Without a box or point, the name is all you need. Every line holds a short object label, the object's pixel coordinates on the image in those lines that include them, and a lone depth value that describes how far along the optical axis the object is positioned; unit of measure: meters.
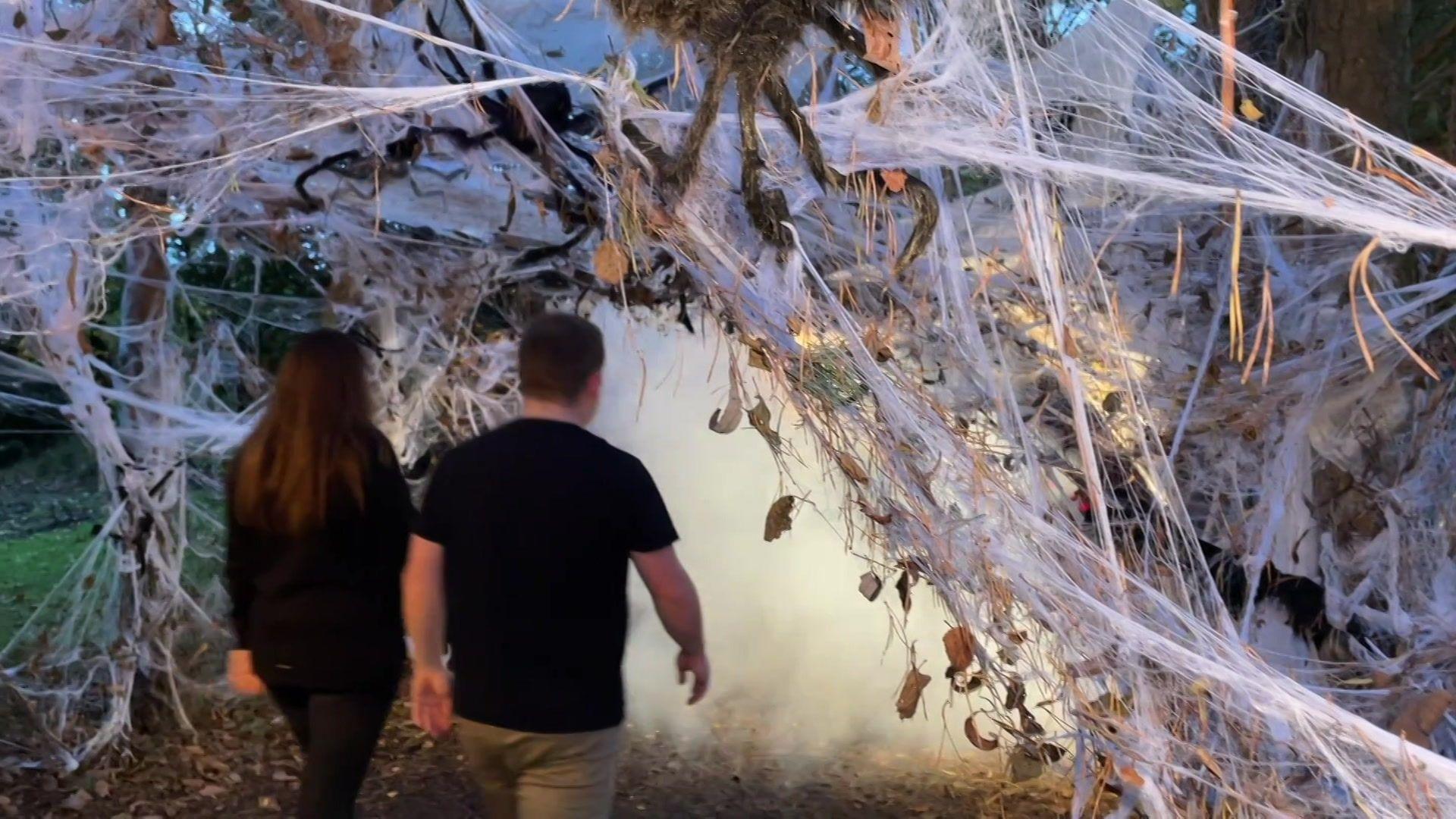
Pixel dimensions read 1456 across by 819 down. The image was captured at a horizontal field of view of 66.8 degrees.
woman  2.62
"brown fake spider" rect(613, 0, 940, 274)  2.67
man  2.34
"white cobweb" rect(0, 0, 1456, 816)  2.82
